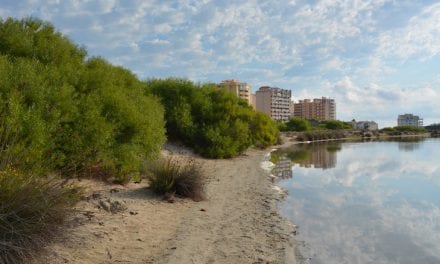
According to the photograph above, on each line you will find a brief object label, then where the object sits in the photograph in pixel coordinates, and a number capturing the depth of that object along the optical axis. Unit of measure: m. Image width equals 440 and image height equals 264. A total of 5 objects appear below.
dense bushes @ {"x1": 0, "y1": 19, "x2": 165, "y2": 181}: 11.70
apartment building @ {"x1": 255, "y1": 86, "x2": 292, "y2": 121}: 161.38
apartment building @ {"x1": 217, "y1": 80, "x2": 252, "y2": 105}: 124.44
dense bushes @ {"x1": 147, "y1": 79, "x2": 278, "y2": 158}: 35.44
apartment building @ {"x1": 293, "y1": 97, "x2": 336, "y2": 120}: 199.12
